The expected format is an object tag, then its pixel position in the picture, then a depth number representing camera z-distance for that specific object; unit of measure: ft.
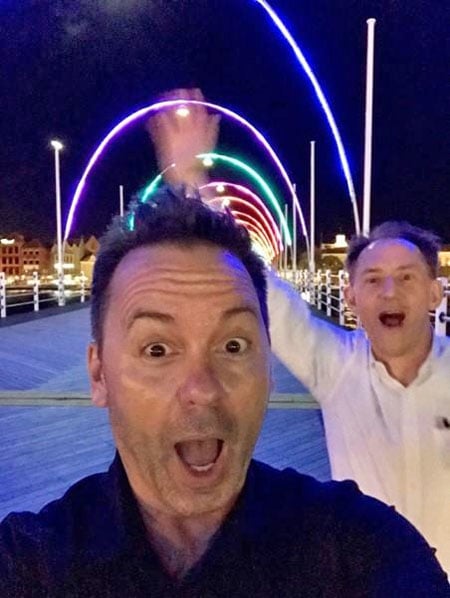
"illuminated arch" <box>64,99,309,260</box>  78.18
